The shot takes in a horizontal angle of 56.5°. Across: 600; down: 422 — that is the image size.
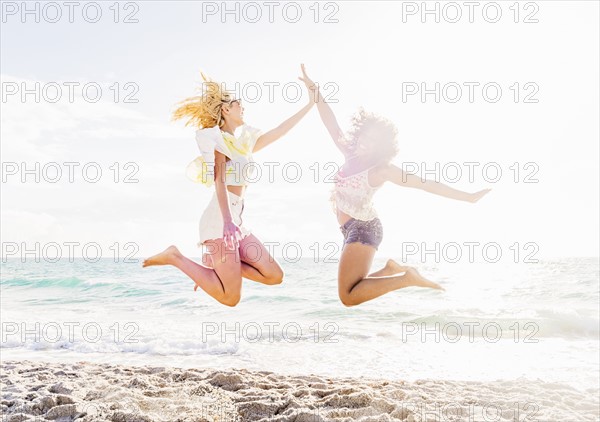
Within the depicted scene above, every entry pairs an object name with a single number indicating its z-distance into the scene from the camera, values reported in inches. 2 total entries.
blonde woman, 167.9
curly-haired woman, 172.1
